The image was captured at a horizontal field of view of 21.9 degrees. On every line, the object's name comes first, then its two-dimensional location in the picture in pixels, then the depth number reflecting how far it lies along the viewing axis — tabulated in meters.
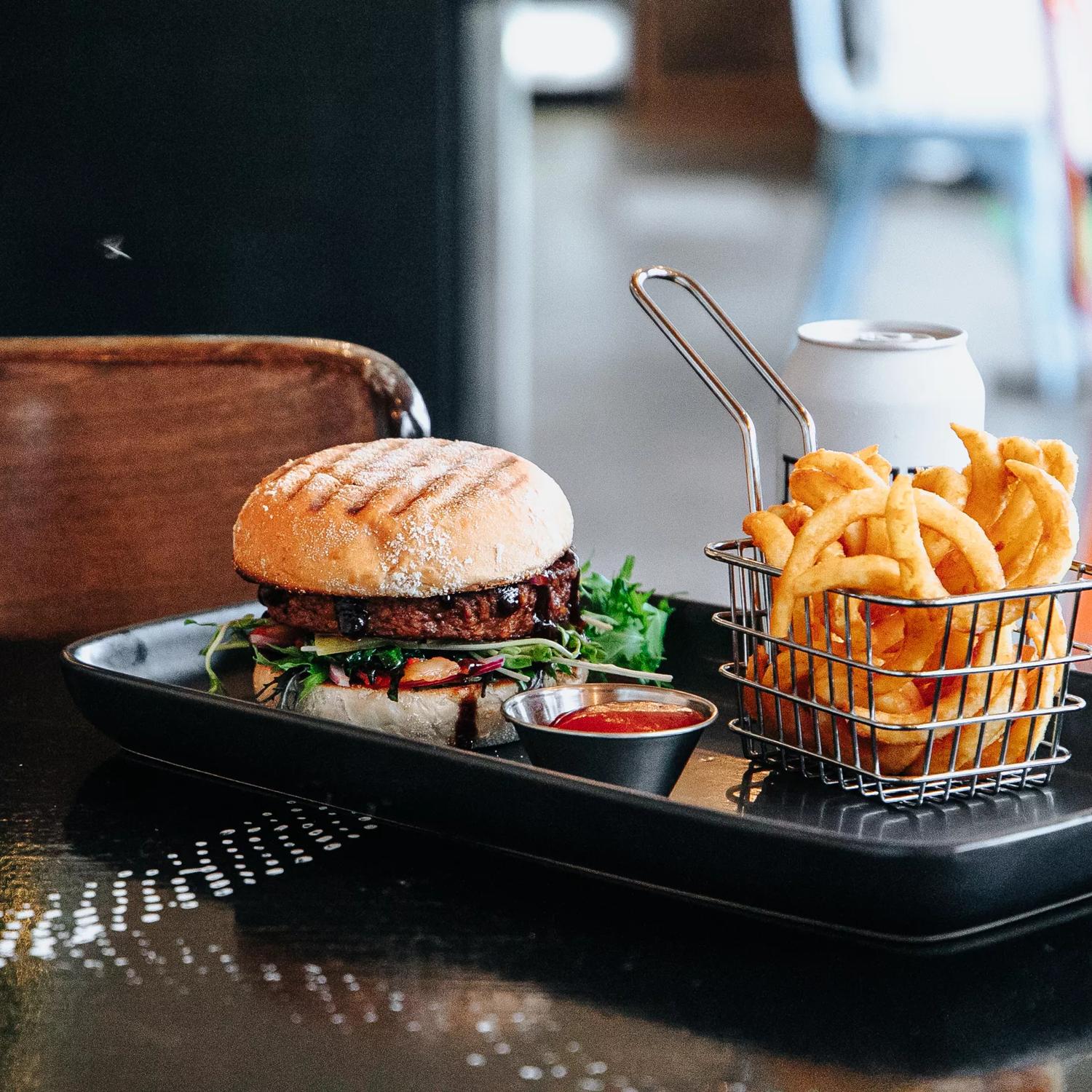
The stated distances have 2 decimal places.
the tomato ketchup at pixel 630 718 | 0.80
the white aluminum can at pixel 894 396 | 0.87
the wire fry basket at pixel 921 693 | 0.77
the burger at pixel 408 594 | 0.88
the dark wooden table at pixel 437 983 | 0.66
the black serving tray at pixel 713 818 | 0.70
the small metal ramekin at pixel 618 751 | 0.77
